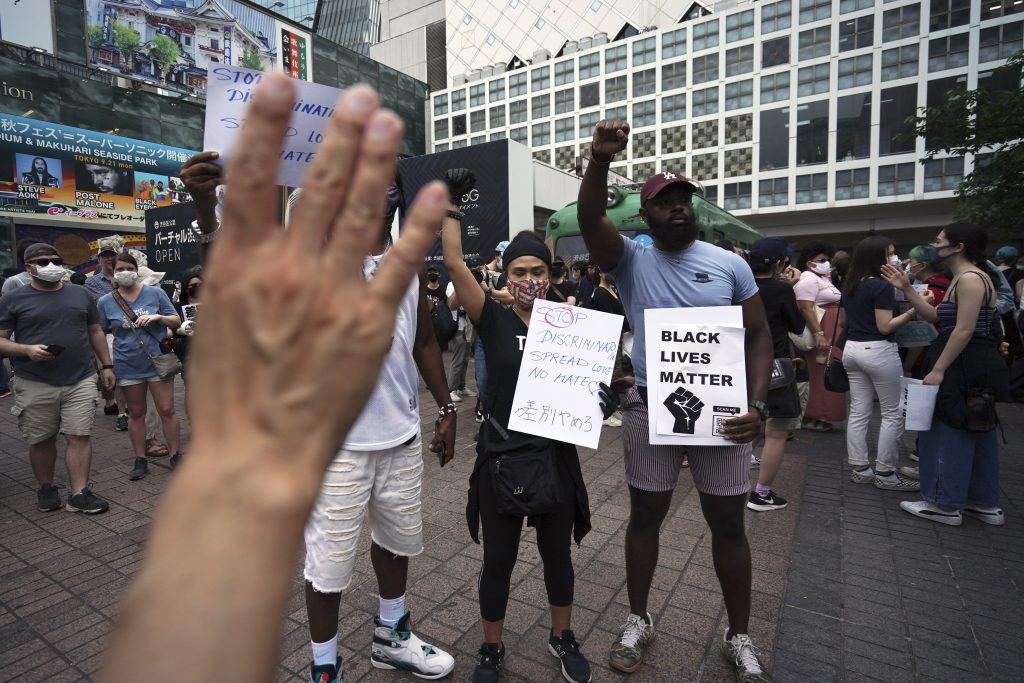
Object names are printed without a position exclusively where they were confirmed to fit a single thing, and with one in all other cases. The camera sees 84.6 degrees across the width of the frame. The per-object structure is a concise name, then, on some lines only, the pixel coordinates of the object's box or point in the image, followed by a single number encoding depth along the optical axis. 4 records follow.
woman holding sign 2.36
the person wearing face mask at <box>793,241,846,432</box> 6.37
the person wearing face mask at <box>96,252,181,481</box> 5.32
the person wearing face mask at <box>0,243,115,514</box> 4.37
